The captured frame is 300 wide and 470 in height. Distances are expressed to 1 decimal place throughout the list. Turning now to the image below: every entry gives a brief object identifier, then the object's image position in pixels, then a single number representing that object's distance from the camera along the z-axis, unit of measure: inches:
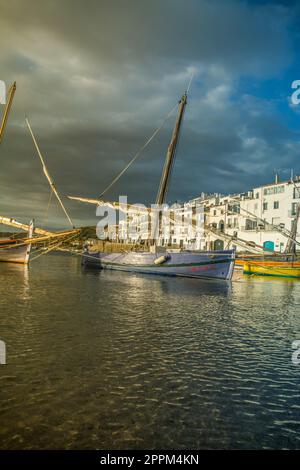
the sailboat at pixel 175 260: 1431.6
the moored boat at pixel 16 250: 1854.1
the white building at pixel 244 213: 2640.3
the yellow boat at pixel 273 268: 1691.7
